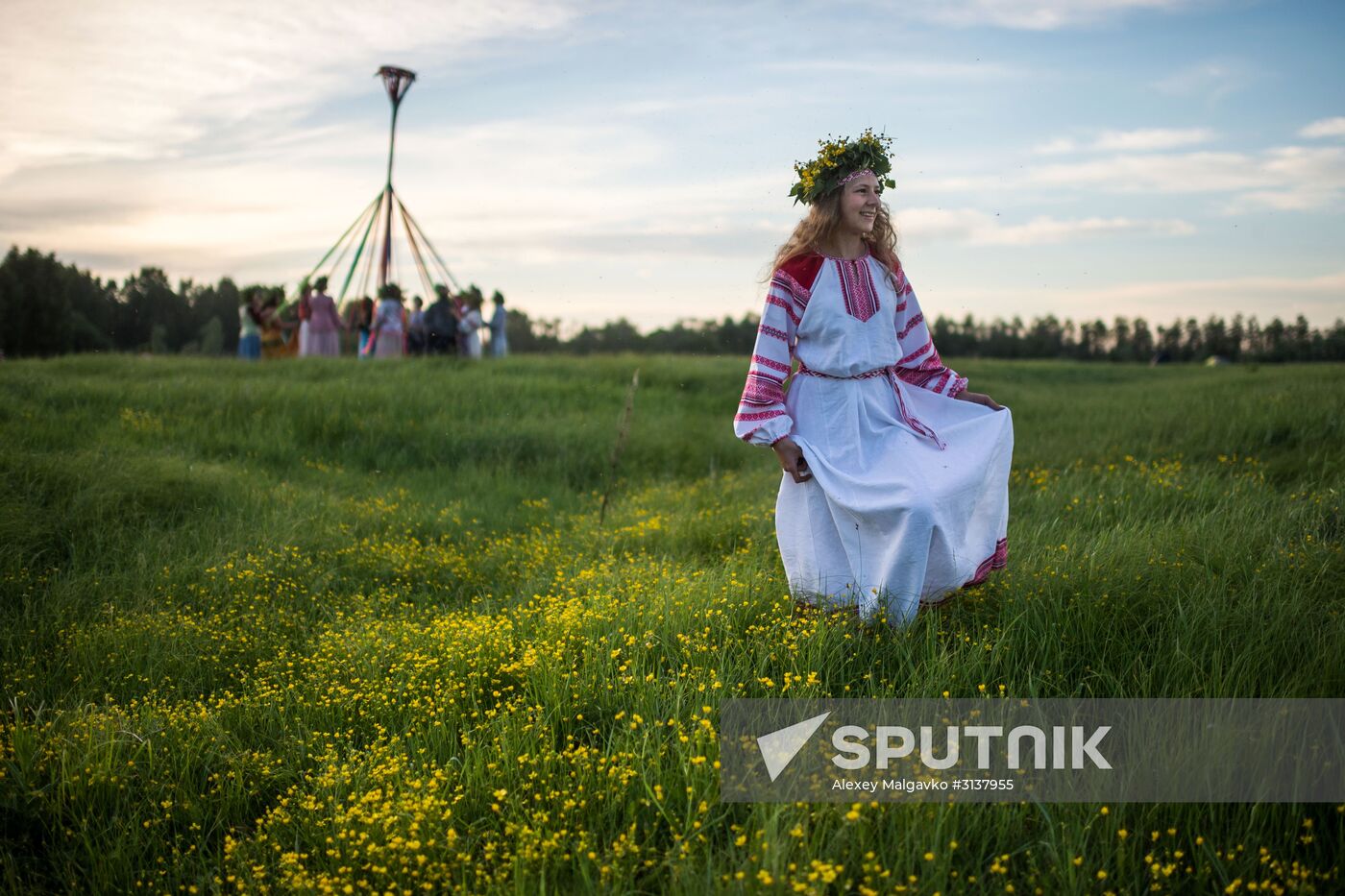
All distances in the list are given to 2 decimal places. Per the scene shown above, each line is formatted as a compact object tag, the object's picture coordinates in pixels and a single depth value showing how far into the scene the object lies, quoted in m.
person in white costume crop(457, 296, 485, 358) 16.92
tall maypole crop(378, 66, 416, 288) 15.01
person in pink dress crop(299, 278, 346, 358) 16.91
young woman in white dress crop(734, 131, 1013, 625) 3.71
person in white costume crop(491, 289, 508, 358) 17.69
